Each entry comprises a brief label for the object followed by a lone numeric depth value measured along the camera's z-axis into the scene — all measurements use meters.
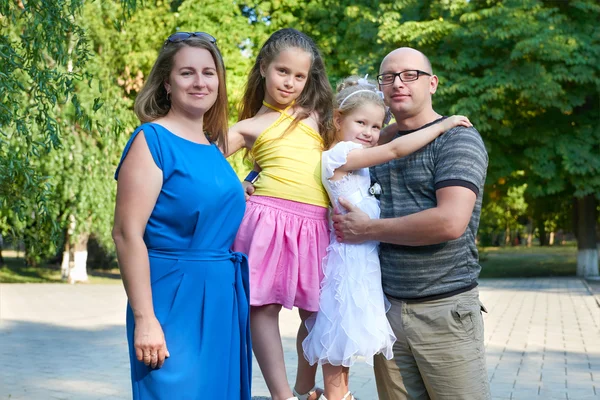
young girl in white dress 3.48
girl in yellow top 3.64
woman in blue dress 2.78
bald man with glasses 3.38
